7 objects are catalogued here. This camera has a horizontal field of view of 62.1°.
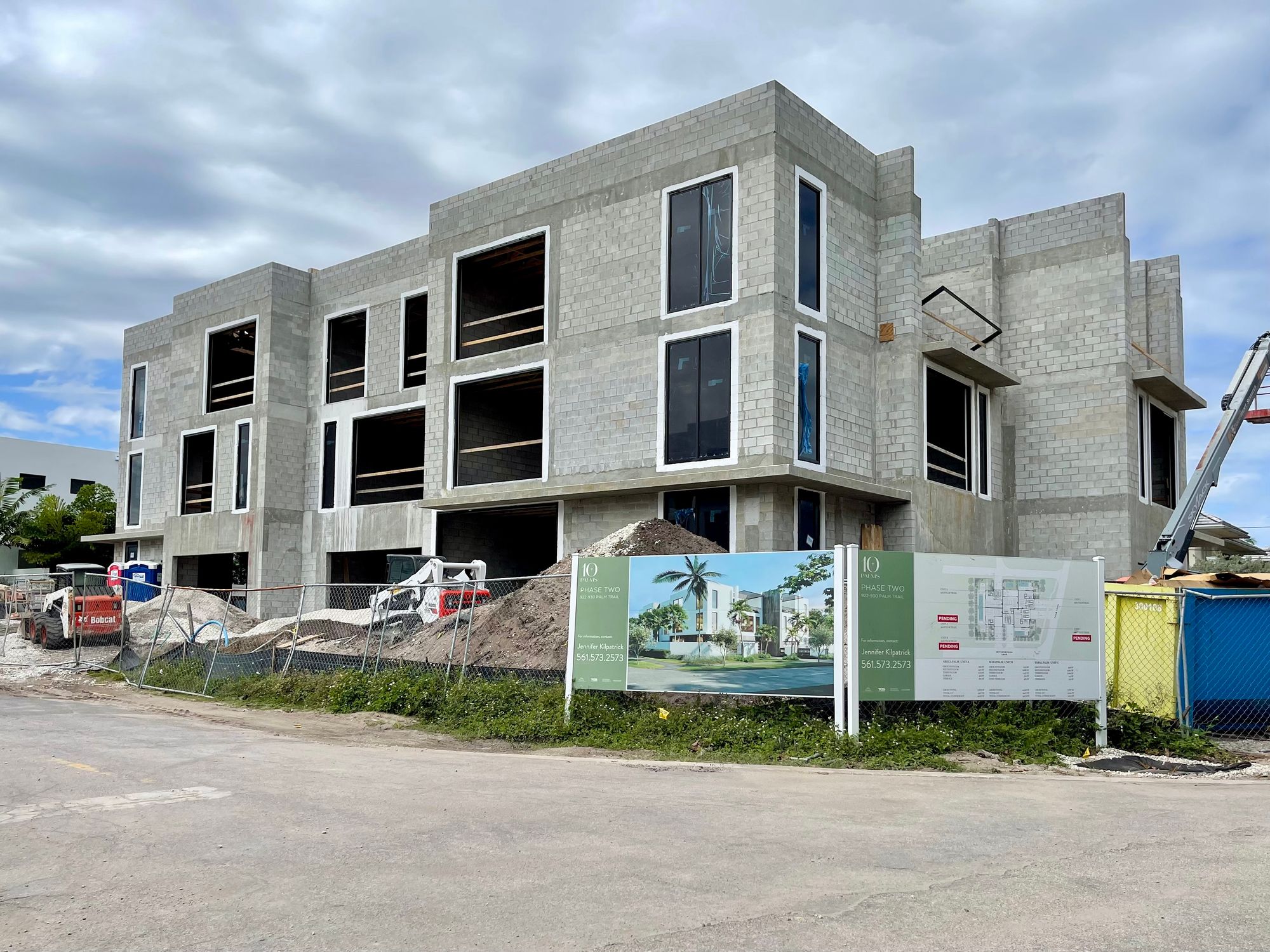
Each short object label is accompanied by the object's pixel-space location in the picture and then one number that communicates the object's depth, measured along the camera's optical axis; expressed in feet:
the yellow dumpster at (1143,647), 43.29
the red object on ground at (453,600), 69.89
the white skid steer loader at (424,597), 64.34
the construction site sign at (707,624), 39.29
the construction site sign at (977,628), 38.81
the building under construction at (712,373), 70.28
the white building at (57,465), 213.87
